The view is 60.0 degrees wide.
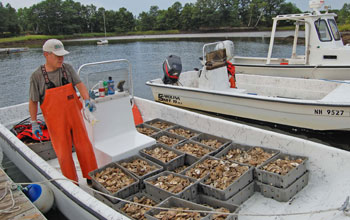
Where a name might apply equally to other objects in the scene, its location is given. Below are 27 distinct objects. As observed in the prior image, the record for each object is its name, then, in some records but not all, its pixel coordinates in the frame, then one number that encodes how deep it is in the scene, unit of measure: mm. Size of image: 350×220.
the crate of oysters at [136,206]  2972
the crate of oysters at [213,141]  4170
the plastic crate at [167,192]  3080
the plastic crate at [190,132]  4621
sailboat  45100
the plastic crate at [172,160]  3713
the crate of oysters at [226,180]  3155
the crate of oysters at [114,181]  3230
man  3434
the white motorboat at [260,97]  5863
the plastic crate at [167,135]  4441
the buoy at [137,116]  5710
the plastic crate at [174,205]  2777
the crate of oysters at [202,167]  3459
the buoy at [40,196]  3405
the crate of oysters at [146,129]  4785
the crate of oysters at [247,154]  3680
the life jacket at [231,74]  7660
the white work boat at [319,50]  8133
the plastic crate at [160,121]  5062
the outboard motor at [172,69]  7703
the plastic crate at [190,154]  3848
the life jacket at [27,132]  4949
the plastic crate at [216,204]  2829
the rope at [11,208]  2947
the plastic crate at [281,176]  3291
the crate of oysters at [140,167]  3473
